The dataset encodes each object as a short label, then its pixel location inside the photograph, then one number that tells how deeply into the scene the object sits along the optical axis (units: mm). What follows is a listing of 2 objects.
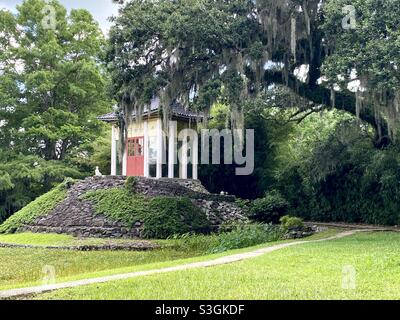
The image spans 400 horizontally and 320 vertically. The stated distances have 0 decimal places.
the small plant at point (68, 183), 21069
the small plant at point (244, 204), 20597
